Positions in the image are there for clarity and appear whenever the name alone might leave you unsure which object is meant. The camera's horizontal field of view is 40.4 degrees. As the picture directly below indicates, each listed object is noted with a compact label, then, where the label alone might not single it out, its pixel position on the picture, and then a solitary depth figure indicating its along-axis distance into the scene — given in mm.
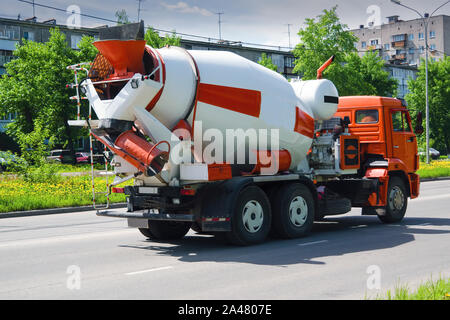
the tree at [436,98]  66312
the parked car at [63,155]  54031
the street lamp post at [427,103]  34488
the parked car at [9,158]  22344
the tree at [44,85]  52156
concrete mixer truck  9453
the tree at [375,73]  56744
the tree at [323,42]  45375
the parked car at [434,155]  63175
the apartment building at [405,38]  104688
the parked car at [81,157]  58750
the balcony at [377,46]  111162
